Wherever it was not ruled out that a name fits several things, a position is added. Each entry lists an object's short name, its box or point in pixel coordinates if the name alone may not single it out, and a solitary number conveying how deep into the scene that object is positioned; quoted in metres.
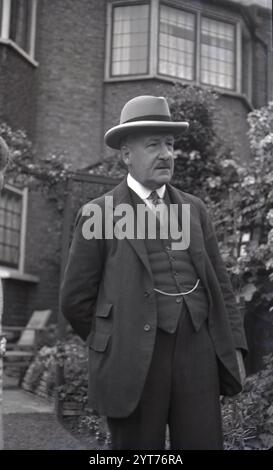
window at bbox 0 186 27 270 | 9.18
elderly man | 2.40
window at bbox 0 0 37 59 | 8.64
